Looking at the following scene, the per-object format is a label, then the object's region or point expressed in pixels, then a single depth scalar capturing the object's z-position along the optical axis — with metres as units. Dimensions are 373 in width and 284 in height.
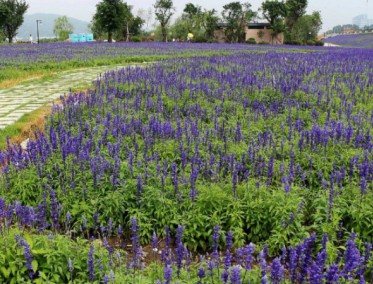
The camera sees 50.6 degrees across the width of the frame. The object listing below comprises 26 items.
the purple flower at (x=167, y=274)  2.83
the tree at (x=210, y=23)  65.00
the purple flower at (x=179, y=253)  3.08
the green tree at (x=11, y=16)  53.44
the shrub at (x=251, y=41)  59.45
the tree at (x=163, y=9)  69.44
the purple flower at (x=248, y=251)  2.80
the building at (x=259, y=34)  67.41
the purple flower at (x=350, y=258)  2.55
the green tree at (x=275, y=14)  64.75
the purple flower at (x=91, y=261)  3.07
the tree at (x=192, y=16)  68.06
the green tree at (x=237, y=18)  65.75
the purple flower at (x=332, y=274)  2.44
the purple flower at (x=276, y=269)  2.59
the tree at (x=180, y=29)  68.56
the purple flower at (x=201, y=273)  2.81
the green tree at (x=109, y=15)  50.72
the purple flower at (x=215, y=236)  3.23
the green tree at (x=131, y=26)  67.52
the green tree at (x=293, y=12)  65.62
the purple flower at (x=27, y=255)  3.18
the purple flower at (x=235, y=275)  2.62
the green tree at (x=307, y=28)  66.37
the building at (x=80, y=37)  87.62
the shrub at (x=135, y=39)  60.62
